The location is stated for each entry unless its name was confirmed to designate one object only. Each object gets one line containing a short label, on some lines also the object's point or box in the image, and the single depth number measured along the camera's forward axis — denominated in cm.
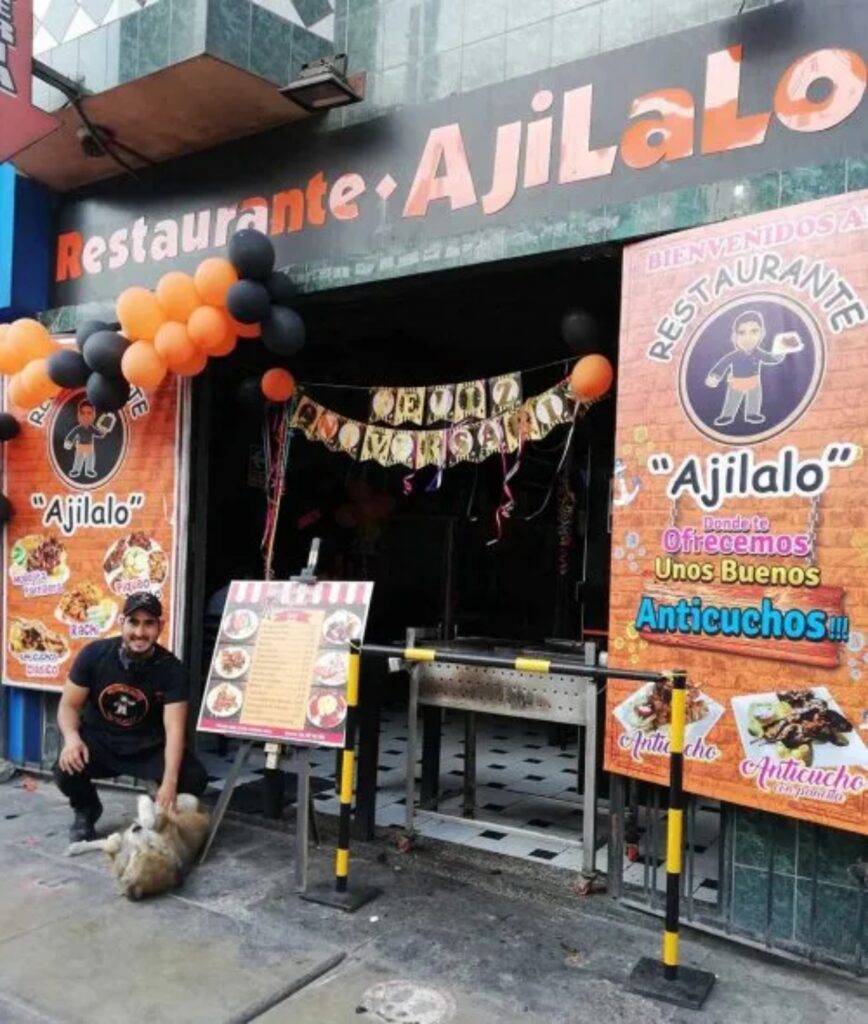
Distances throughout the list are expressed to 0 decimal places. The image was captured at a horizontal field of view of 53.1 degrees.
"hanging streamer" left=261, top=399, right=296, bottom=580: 589
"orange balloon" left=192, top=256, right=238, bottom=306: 483
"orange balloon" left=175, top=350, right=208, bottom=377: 513
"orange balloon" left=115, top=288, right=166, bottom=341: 503
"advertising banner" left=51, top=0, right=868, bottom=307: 369
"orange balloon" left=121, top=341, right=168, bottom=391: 508
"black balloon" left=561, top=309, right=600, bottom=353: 454
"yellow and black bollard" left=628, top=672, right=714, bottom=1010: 332
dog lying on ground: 407
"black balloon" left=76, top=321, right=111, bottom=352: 554
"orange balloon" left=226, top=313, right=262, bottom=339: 497
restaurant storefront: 352
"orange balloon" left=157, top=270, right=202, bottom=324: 494
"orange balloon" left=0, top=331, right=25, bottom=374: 574
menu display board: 439
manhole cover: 313
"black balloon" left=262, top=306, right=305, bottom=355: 488
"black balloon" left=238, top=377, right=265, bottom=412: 591
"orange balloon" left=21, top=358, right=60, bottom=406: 565
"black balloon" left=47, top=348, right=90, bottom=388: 546
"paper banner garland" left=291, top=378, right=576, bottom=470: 488
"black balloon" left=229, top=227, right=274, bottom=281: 477
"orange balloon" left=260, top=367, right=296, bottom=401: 555
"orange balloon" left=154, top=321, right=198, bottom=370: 497
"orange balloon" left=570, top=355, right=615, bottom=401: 451
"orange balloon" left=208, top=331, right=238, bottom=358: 505
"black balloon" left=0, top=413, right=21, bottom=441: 620
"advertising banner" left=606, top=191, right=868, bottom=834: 341
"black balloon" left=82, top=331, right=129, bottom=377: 525
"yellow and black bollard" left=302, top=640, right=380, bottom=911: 403
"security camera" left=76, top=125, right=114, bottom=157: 554
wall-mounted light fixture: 480
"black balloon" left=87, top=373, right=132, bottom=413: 539
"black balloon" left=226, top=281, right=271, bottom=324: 472
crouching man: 477
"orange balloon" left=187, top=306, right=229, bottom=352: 489
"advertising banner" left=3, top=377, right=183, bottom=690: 574
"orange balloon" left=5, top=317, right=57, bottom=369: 573
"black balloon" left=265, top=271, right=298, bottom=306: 492
